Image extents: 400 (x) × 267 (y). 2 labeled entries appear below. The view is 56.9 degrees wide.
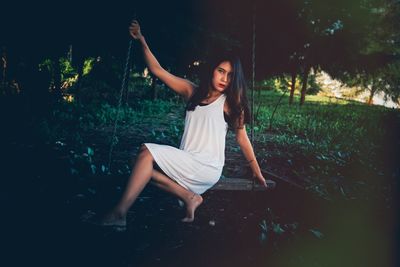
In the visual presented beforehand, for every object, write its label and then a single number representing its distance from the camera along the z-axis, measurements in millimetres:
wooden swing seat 3327
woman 2957
